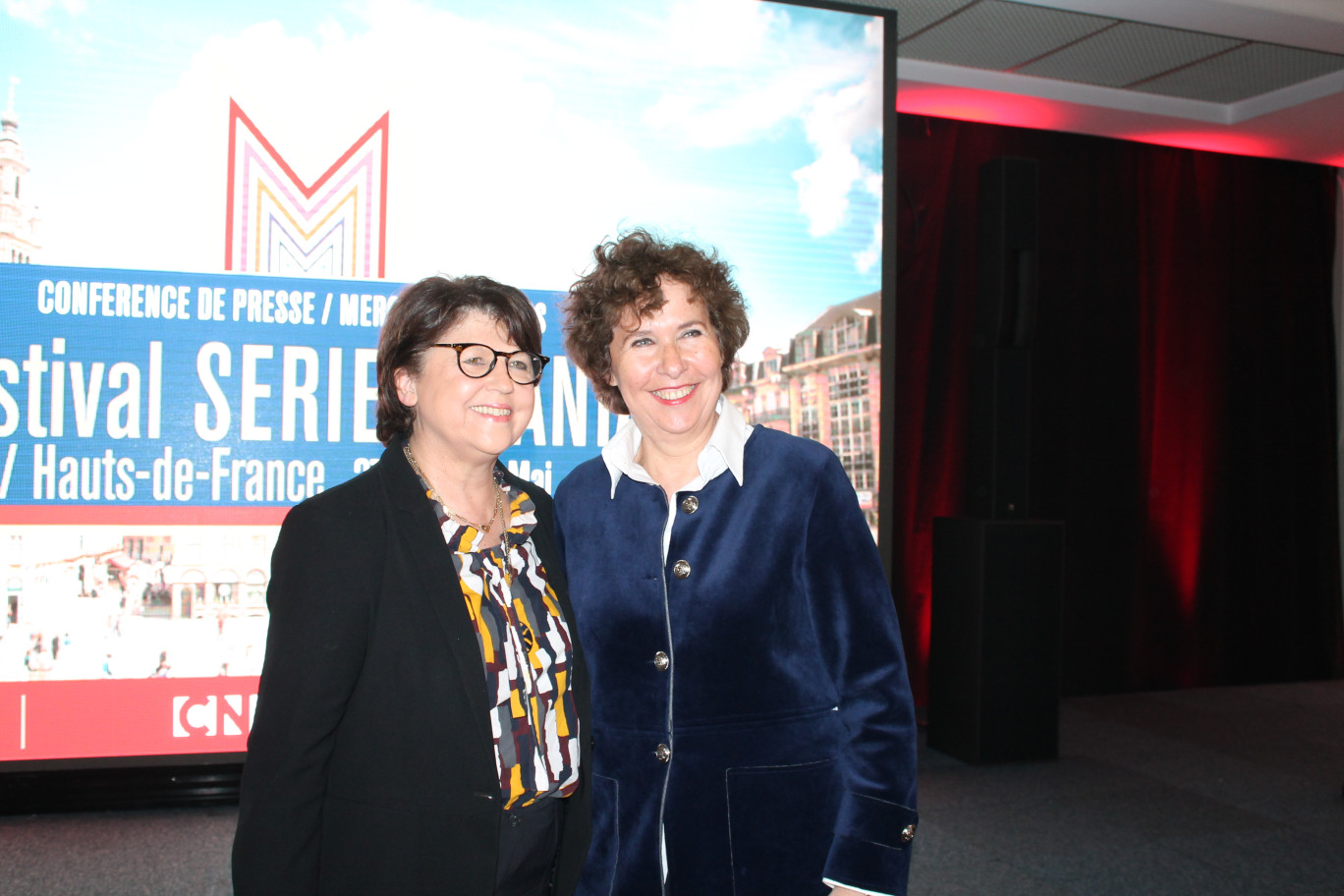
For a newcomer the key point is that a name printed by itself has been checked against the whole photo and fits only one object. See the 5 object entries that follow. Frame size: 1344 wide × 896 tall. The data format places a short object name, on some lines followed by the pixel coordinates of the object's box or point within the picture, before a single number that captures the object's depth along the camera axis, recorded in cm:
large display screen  292
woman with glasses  117
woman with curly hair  129
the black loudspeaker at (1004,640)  391
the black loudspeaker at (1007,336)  402
